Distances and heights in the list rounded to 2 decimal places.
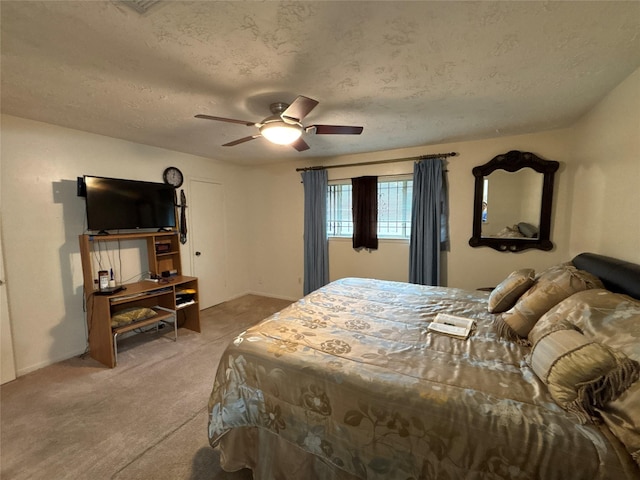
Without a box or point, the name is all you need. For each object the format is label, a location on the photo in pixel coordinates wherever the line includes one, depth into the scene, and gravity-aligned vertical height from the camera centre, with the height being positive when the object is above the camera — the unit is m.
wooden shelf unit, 2.66 -0.82
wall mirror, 3.05 +0.17
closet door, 4.12 -0.32
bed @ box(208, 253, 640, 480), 0.94 -0.75
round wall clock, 3.64 +0.62
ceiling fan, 1.92 +0.73
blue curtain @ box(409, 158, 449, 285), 3.47 -0.03
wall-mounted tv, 2.74 +0.20
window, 3.87 +0.15
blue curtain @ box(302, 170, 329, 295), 4.22 -0.18
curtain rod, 3.43 +0.81
